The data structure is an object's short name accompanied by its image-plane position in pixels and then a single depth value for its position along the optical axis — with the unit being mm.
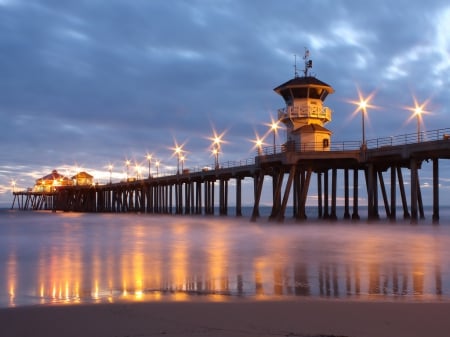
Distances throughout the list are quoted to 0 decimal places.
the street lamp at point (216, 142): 48819
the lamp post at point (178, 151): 58662
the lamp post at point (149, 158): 67125
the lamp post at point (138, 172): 71812
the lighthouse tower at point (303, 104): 34469
